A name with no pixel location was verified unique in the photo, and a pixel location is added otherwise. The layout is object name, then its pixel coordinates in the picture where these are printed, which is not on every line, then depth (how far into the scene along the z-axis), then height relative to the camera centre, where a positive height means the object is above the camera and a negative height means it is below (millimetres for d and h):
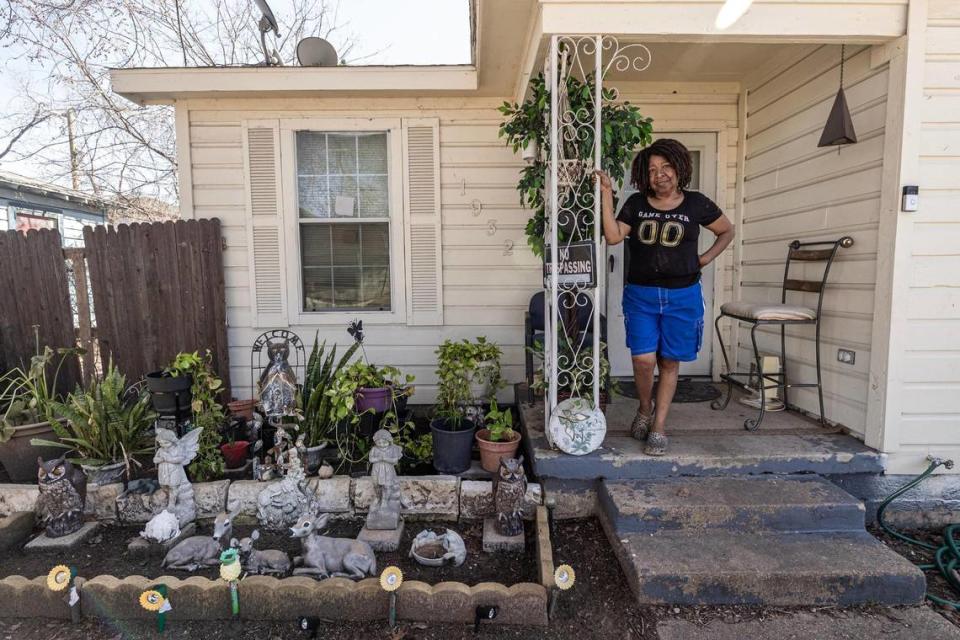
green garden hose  2250 -1318
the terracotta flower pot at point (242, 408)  3805 -981
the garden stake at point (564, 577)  1897 -1120
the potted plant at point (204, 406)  3072 -824
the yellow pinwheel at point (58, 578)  1944 -1142
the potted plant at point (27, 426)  3154 -931
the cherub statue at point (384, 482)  2516 -1023
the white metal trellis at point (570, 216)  2629 +308
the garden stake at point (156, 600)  1837 -1162
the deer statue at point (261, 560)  2193 -1215
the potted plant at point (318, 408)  3088 -813
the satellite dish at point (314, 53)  3969 +1718
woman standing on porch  2643 +84
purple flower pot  3178 -764
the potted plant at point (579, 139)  2727 +739
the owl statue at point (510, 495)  2484 -1069
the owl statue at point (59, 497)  2537 -1098
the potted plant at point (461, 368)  3207 -587
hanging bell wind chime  2723 +783
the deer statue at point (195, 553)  2250 -1214
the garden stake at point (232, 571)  1936 -1109
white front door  4012 -10
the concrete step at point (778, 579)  2068 -1230
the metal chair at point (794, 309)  2951 -205
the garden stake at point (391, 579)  1905 -1126
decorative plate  2656 -799
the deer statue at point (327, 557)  2145 -1185
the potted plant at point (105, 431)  2867 -891
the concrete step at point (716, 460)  2613 -951
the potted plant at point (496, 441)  2932 -958
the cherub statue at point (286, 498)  2531 -1095
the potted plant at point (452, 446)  2975 -998
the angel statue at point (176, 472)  2529 -973
